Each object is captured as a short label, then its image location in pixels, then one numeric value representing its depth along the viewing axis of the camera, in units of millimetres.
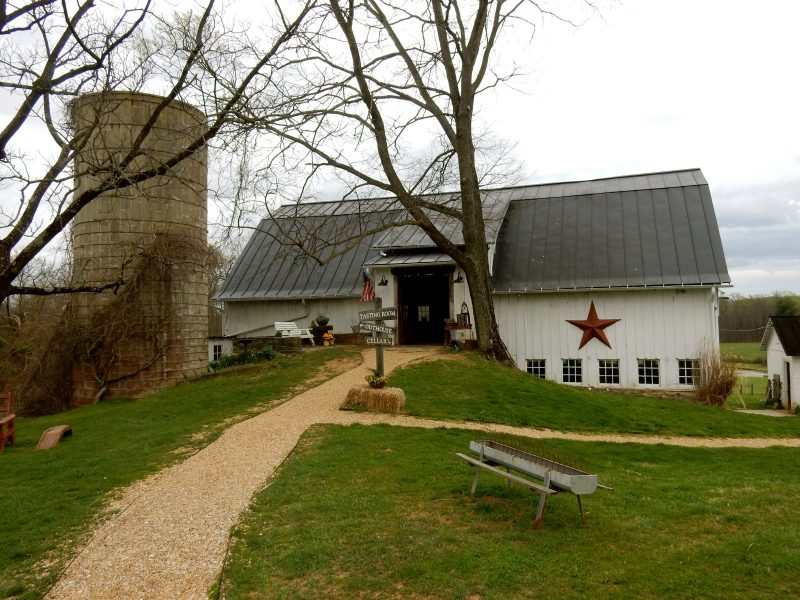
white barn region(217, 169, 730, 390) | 18344
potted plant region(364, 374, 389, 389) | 13109
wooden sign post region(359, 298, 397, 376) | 13148
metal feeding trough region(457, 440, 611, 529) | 6145
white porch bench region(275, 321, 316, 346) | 21836
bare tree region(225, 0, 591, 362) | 16578
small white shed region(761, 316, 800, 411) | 21750
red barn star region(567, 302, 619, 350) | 18906
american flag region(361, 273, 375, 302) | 21281
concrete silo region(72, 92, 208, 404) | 18250
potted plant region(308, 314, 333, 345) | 22203
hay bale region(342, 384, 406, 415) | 12734
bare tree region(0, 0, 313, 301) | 5852
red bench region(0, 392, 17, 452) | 11641
